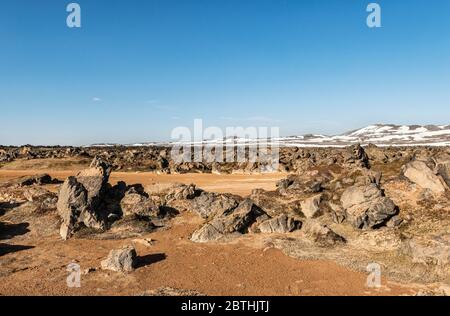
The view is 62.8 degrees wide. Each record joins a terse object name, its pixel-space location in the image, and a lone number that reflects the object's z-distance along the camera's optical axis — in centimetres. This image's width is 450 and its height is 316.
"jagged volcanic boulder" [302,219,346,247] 2380
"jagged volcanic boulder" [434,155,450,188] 2780
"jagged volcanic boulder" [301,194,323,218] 2820
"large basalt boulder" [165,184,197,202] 3266
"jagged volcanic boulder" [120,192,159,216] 2988
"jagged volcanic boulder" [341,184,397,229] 2502
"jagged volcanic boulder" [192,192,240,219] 2840
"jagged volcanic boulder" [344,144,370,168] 4051
